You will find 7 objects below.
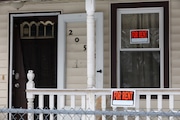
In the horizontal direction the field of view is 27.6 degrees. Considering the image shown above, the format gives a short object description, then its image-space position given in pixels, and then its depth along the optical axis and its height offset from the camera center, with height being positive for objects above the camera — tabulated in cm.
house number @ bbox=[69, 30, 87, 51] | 791 +47
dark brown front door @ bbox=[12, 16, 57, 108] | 835 +19
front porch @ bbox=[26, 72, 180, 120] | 572 -55
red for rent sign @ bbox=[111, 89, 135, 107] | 545 -54
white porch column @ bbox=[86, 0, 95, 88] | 618 +22
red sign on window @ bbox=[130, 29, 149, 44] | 761 +54
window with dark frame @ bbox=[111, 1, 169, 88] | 745 +58
